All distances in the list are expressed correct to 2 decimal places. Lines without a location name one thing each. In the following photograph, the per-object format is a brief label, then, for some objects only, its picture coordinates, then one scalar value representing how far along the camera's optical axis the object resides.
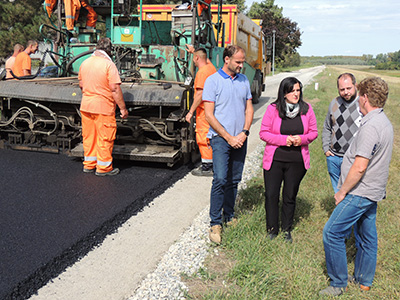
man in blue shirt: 3.83
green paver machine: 6.27
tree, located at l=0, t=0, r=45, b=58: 23.58
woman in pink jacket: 3.59
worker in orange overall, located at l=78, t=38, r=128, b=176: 5.70
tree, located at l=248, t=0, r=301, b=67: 51.14
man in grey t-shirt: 2.72
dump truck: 10.76
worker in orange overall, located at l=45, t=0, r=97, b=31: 7.63
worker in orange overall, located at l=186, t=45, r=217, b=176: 5.94
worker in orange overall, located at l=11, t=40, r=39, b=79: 8.40
